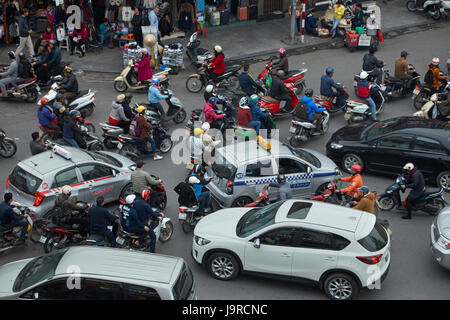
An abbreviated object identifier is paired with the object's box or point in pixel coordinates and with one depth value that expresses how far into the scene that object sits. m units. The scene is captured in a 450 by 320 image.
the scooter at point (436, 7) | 26.61
